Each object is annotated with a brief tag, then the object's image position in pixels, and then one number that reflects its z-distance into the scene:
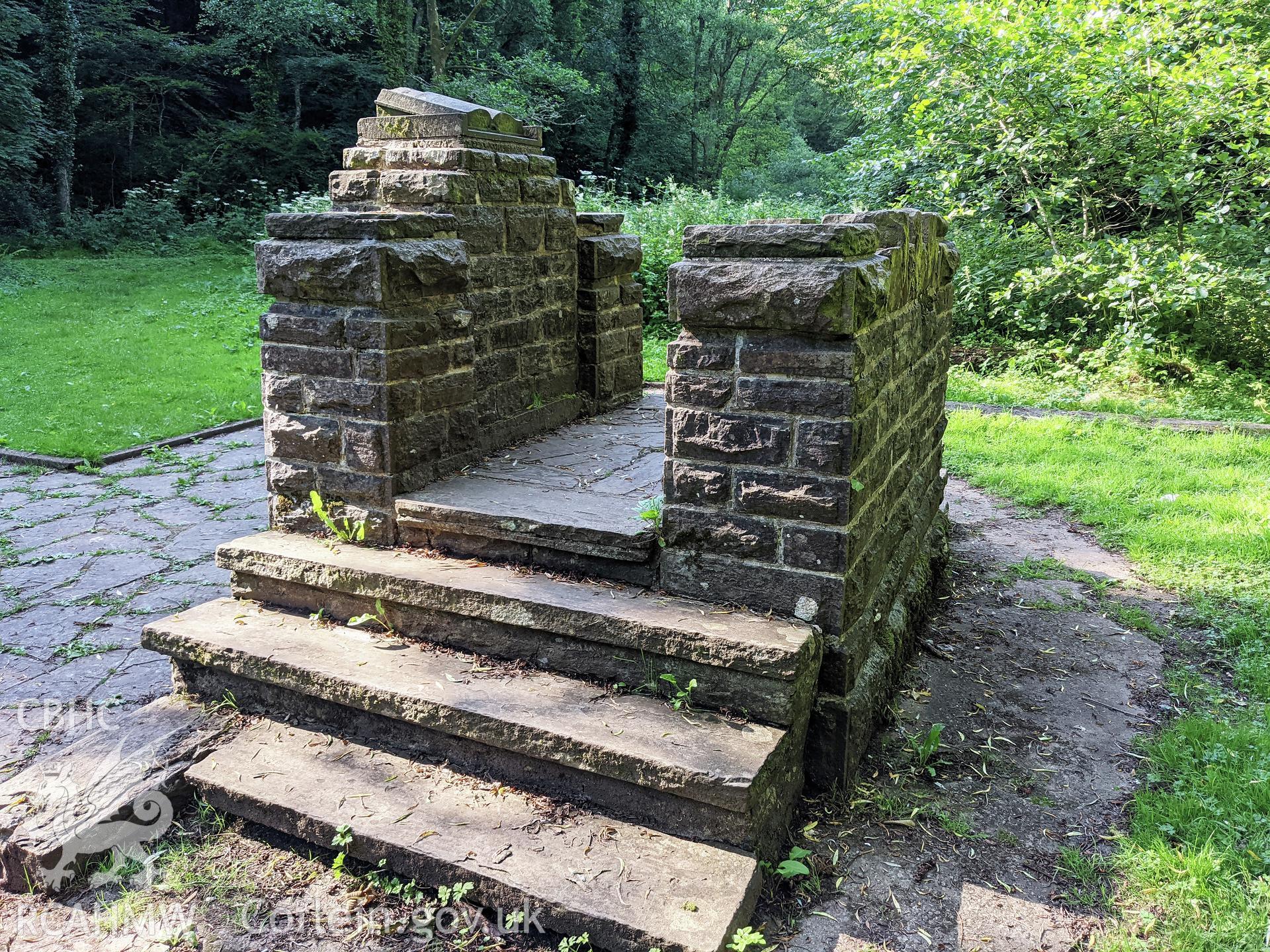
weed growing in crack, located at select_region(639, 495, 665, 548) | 3.21
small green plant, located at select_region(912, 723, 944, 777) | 3.28
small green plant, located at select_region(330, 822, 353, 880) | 2.68
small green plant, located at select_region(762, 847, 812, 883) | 2.68
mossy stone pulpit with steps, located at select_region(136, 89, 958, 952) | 2.67
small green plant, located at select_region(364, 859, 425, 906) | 2.60
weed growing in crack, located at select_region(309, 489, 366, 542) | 3.72
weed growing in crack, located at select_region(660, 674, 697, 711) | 2.92
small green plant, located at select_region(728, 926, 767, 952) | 2.33
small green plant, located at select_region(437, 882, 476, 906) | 2.52
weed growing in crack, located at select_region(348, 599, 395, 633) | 3.44
